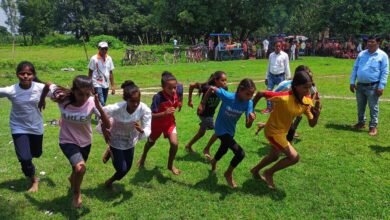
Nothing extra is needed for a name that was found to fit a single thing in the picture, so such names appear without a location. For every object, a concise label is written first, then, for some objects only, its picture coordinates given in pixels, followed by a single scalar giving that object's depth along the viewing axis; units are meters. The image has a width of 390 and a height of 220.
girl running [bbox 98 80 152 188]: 5.19
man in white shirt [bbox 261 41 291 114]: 10.72
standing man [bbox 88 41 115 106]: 9.41
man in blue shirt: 8.62
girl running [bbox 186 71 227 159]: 6.34
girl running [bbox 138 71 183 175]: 6.08
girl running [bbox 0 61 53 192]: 5.35
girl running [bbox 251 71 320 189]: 5.32
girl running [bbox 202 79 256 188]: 5.52
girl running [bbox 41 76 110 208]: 4.88
